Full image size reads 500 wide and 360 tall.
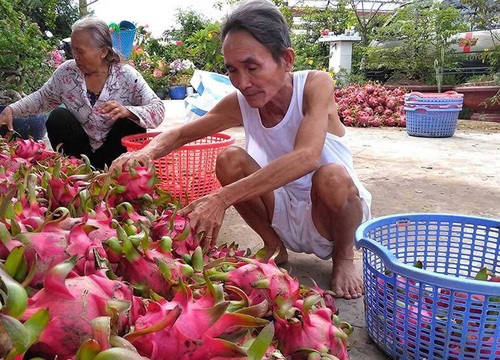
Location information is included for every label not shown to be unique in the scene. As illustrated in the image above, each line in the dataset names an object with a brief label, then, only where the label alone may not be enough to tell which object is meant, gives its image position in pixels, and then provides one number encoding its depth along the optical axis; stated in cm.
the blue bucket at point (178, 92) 1249
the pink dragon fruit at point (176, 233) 119
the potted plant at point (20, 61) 404
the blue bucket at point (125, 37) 677
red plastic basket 251
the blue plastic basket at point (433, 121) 640
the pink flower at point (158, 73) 1267
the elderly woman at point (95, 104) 284
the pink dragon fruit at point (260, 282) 101
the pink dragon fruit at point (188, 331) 71
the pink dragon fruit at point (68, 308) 66
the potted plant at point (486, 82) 793
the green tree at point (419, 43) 918
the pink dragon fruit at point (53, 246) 84
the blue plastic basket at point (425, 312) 130
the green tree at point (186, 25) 1563
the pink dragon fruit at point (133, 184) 148
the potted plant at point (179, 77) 1250
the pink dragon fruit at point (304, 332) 95
